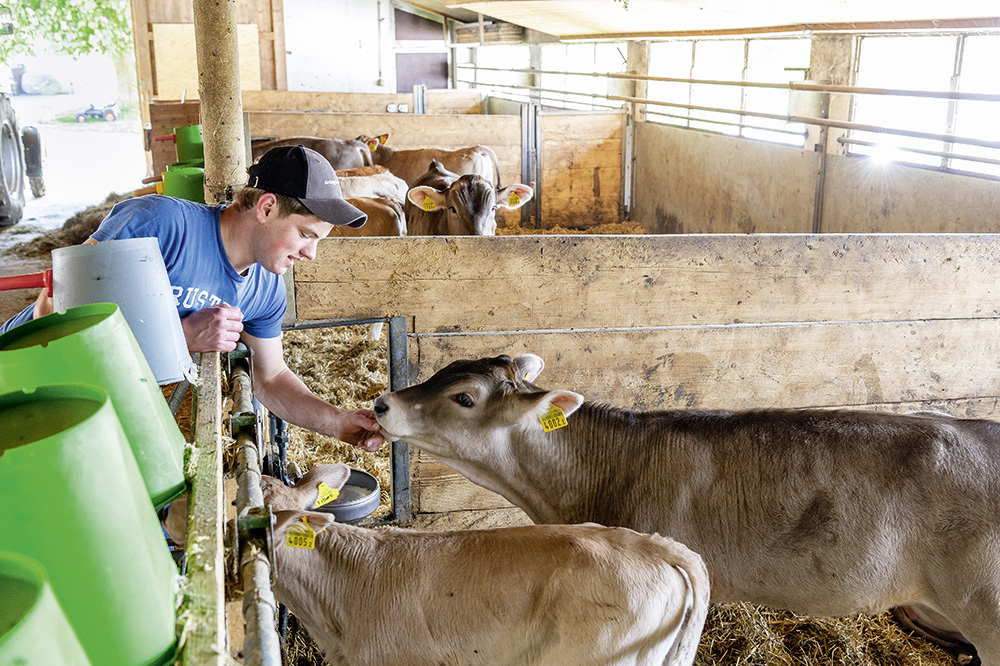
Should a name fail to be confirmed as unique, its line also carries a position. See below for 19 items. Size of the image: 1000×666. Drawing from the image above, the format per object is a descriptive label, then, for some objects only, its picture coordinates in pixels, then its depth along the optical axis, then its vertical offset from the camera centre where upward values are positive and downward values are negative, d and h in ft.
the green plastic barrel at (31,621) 2.06 -1.24
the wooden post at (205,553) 3.23 -1.91
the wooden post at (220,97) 15.03 +0.52
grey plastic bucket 5.50 -1.10
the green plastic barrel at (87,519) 2.57 -1.26
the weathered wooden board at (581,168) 41.19 -2.00
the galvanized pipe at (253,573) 4.00 -2.45
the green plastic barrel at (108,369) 3.48 -1.05
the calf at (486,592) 7.47 -4.41
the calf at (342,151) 37.24 -1.10
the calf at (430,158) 36.65 -1.44
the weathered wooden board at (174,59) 59.41 +4.67
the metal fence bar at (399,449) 12.38 -4.83
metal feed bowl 10.23 -4.75
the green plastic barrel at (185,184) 16.65 -1.16
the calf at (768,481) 9.76 -4.32
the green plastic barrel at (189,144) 21.16 -0.47
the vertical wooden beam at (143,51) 60.70 +5.48
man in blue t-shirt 8.49 -1.04
